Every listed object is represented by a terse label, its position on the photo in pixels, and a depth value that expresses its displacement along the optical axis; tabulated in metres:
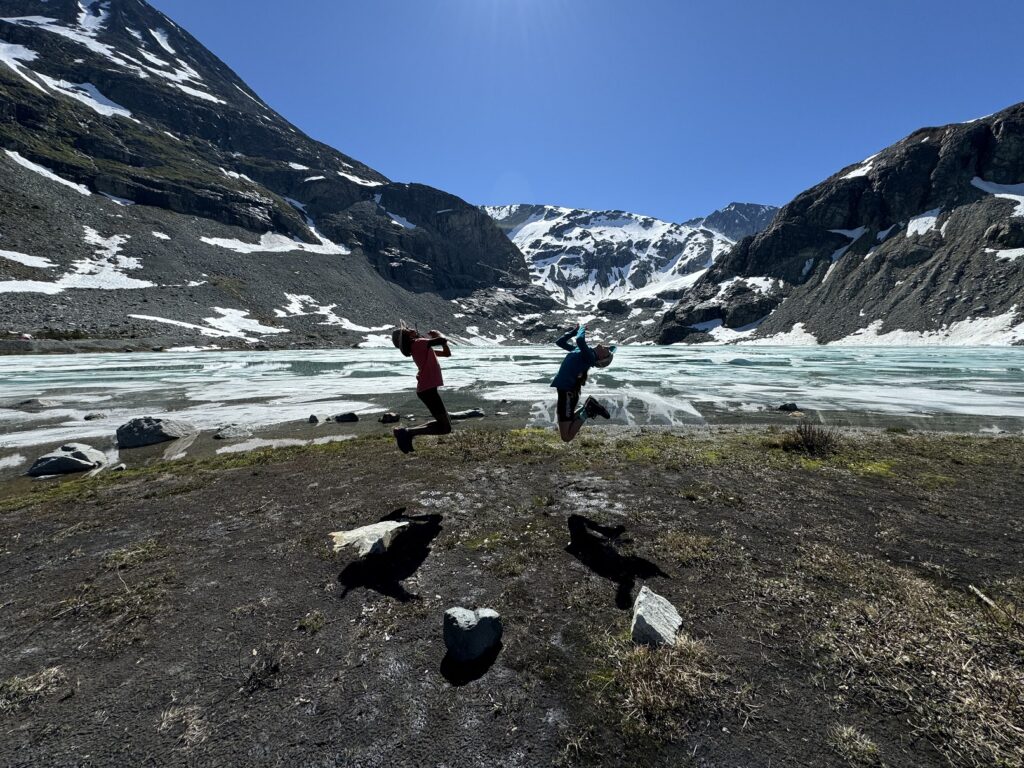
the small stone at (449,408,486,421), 18.94
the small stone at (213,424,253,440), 14.93
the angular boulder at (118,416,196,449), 13.98
